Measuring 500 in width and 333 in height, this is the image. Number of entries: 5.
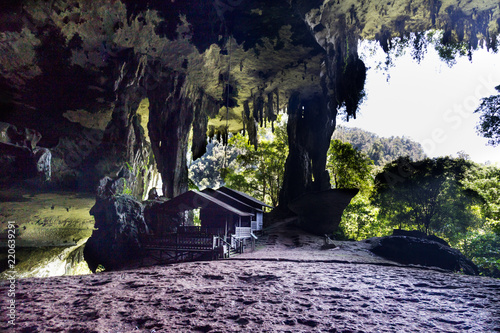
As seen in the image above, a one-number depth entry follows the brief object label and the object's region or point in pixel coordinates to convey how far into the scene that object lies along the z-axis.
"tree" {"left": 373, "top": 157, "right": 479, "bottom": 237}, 18.16
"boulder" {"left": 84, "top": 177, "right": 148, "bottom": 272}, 14.29
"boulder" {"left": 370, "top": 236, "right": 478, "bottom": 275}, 11.94
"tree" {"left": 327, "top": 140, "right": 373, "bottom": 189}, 28.50
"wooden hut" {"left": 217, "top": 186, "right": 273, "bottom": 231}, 21.41
